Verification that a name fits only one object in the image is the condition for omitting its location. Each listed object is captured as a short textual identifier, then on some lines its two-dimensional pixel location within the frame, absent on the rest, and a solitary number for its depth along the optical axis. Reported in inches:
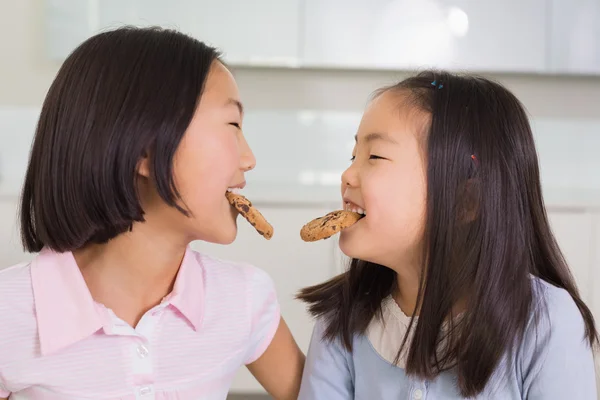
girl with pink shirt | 38.1
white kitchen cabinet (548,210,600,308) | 74.7
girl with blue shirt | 39.4
